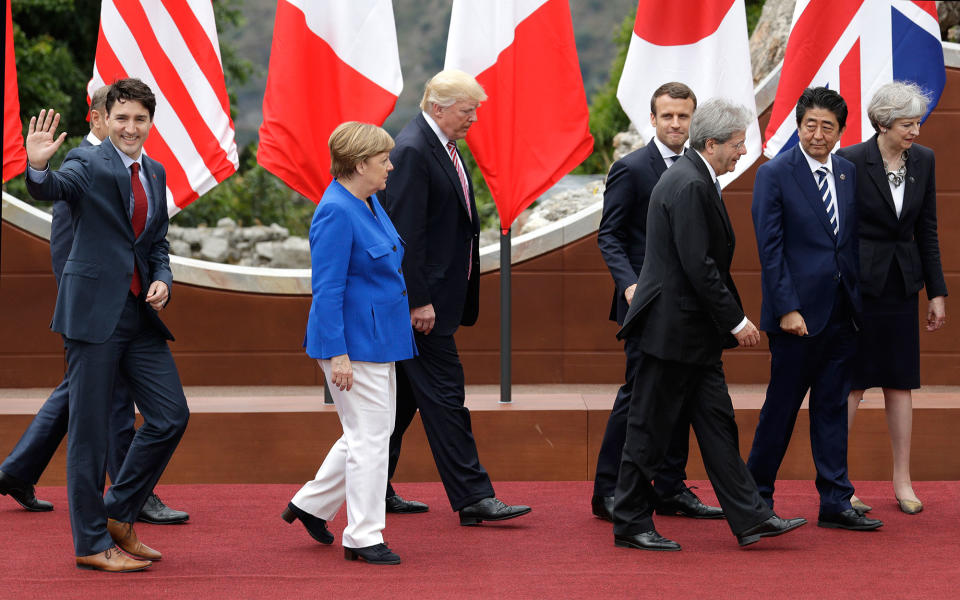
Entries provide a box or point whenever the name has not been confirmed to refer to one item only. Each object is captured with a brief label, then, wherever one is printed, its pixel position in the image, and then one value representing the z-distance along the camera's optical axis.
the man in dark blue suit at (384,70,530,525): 10.01
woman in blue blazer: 8.62
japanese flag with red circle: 12.40
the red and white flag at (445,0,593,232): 12.28
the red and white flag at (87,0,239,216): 12.68
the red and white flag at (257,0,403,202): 12.23
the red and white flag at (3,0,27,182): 13.77
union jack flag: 12.62
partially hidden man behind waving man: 10.25
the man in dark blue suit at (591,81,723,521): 10.16
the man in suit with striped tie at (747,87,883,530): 9.87
